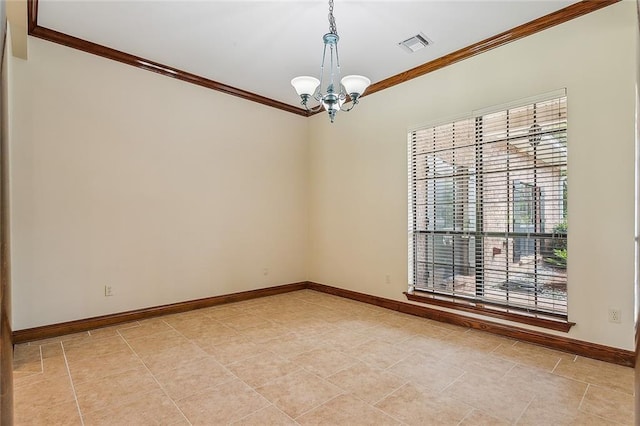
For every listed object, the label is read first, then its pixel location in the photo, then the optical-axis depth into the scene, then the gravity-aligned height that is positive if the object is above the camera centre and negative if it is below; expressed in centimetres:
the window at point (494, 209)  300 +0
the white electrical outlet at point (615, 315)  264 -86
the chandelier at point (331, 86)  269 +103
